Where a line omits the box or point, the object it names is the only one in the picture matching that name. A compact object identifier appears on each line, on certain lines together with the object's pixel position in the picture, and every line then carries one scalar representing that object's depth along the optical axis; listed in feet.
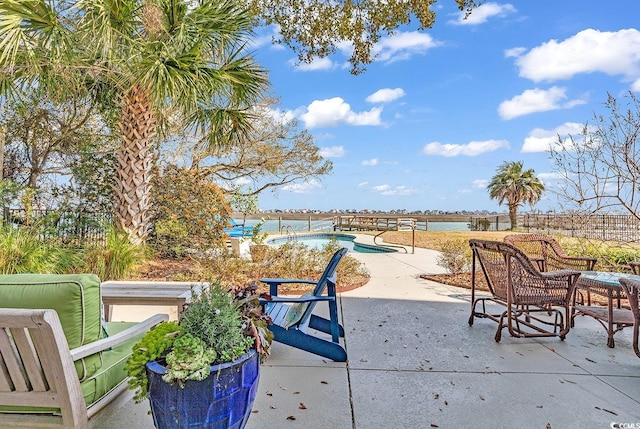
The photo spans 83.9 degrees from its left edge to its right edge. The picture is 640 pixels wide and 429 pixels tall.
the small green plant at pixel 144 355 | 4.99
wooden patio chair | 4.55
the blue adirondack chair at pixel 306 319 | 9.12
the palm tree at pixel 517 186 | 75.77
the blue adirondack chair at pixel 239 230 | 26.74
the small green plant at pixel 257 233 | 22.99
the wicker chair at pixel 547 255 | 14.43
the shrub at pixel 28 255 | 16.52
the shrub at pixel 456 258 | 22.33
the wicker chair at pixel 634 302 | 9.61
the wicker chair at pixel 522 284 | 10.52
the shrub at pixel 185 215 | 23.61
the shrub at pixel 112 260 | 18.20
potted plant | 4.77
